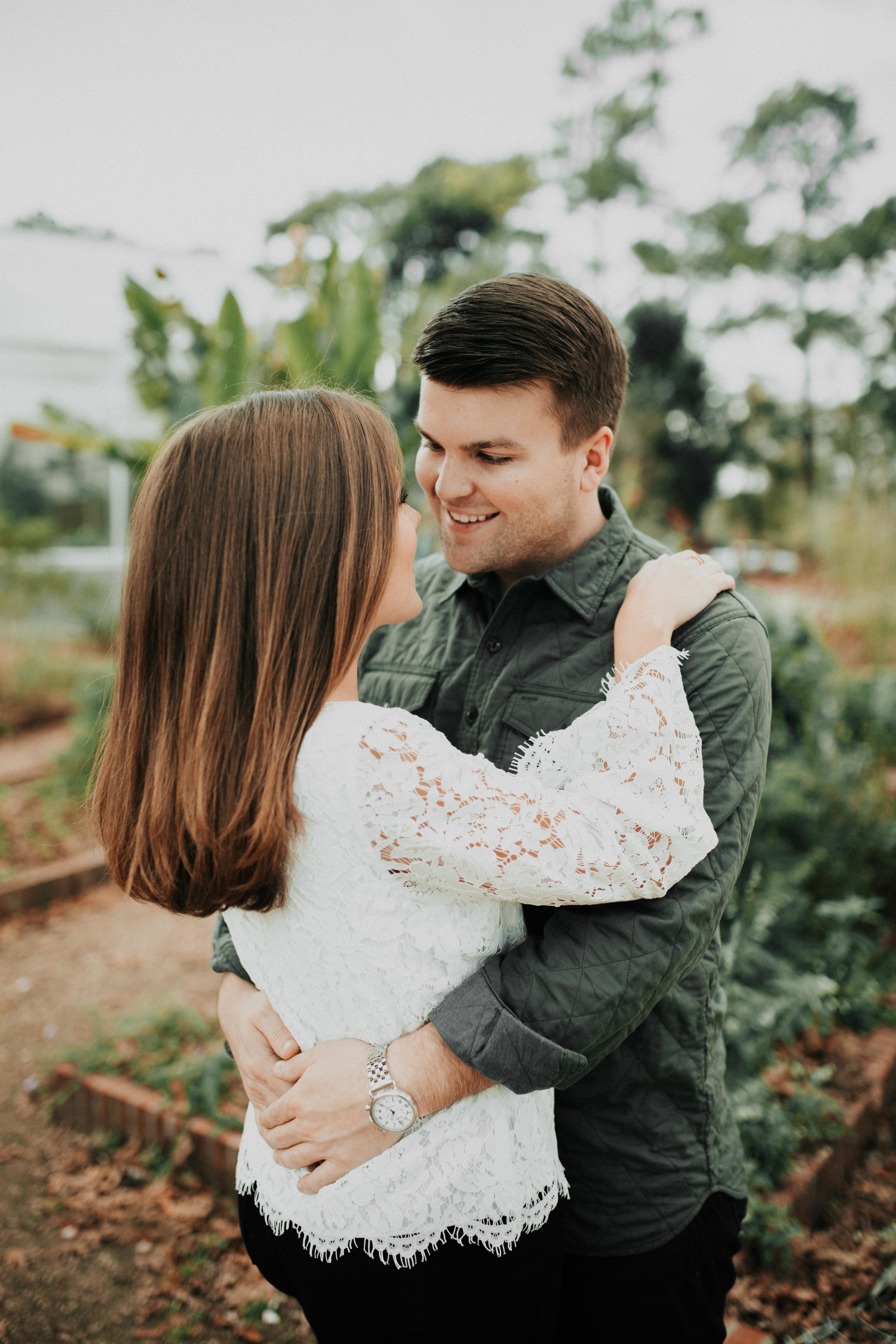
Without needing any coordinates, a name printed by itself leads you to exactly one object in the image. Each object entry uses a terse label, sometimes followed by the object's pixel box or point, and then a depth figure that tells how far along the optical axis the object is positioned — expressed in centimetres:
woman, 121
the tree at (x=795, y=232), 2031
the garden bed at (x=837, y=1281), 239
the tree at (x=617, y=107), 2270
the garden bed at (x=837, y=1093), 271
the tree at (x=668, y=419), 1511
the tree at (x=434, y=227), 2323
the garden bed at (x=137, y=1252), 246
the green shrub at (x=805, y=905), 271
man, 129
